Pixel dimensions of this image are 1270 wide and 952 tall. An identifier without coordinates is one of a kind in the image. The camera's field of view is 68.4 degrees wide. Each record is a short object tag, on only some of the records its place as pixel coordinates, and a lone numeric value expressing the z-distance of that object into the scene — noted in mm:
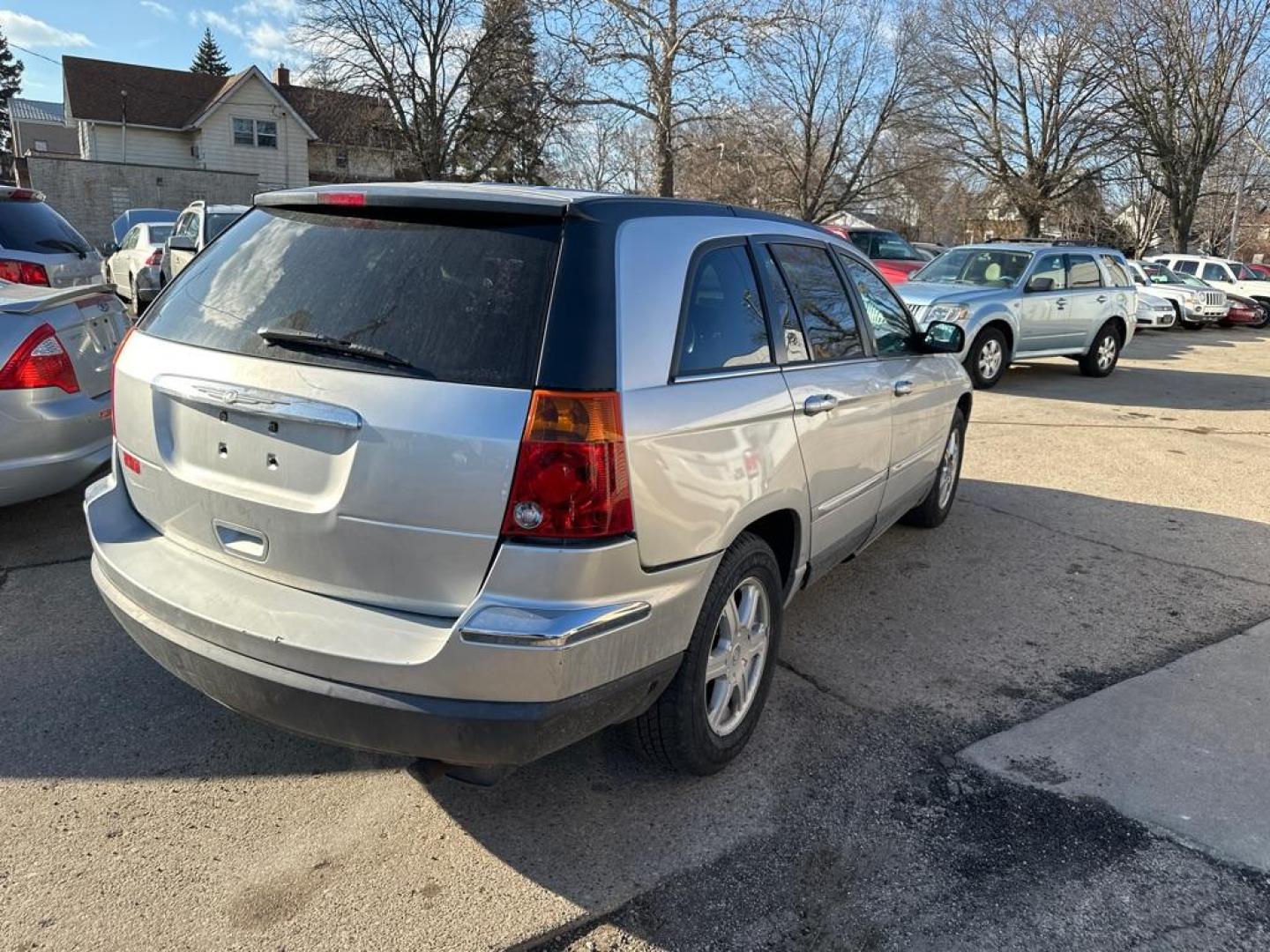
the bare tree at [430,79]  29391
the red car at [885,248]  18727
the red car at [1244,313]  24328
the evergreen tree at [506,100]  29359
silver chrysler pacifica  2248
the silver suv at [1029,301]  11578
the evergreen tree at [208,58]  75312
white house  40688
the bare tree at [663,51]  25688
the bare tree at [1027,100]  35250
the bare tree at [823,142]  31047
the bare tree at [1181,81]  31781
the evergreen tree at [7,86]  66562
